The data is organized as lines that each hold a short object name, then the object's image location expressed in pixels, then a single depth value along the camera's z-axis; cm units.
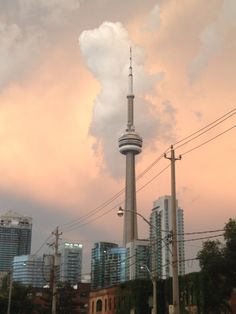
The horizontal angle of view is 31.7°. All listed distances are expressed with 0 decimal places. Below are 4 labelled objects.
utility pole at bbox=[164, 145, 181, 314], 2408
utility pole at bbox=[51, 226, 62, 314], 4962
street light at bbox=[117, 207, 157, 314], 2867
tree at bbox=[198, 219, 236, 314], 3575
